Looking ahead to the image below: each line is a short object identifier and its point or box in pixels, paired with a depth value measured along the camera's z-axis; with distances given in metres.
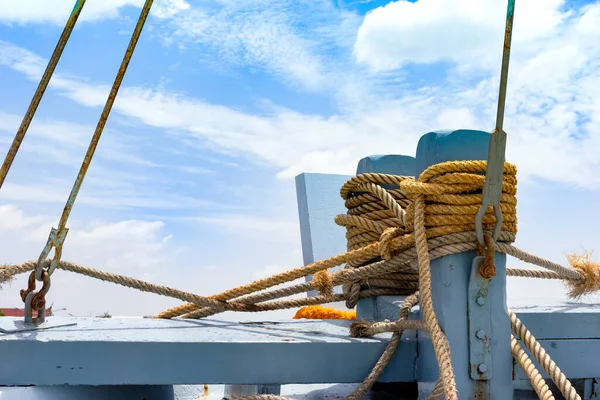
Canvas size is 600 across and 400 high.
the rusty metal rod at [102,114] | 1.83
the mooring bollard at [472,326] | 1.79
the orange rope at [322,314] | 3.70
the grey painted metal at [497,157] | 1.65
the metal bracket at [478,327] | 1.80
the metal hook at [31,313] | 2.08
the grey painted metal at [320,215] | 5.01
